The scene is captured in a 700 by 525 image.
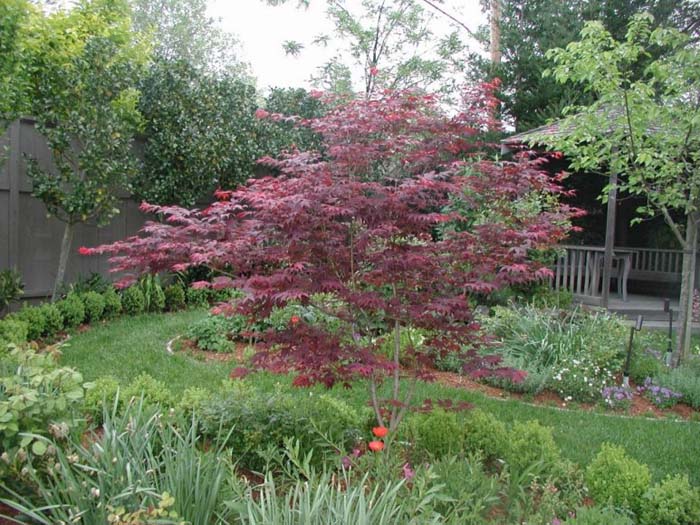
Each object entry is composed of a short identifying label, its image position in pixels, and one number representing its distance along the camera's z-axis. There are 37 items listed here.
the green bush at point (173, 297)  8.93
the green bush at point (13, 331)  5.68
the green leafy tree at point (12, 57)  5.95
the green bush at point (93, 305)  7.46
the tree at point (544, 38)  13.07
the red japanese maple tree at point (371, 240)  3.24
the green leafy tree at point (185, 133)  8.84
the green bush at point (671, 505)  3.03
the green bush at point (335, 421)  3.55
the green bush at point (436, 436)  3.62
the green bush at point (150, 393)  3.85
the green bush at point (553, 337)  6.00
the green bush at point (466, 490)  2.68
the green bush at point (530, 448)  3.40
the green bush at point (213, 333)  6.62
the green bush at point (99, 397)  3.79
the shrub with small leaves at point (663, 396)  5.49
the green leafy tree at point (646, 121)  5.77
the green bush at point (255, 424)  3.46
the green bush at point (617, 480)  3.16
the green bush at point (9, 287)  6.74
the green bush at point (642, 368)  5.95
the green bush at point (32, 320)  6.42
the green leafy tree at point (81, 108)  7.14
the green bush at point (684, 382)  5.47
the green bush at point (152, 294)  8.42
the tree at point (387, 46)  14.24
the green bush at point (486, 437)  3.64
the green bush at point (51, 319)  6.71
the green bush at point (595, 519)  2.60
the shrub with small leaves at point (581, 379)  5.55
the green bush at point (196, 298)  9.38
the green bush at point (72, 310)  7.06
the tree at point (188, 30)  25.53
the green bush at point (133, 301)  8.14
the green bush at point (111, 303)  7.75
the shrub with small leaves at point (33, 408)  2.49
